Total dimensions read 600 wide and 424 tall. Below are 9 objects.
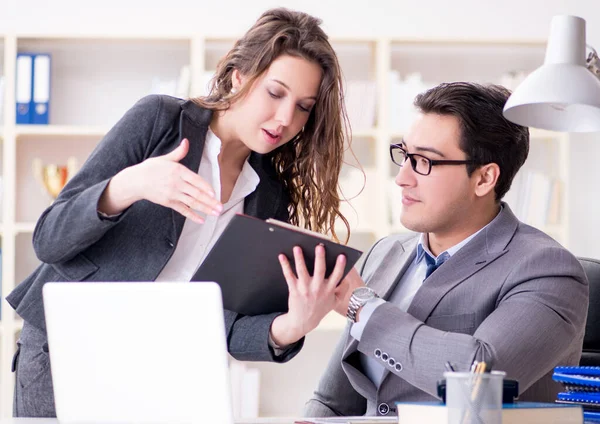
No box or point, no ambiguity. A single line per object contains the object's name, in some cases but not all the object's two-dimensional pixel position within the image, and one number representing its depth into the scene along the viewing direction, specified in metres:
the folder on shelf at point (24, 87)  5.57
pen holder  2.70
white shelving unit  5.52
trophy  5.66
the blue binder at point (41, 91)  5.59
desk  3.07
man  3.17
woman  3.20
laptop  2.85
